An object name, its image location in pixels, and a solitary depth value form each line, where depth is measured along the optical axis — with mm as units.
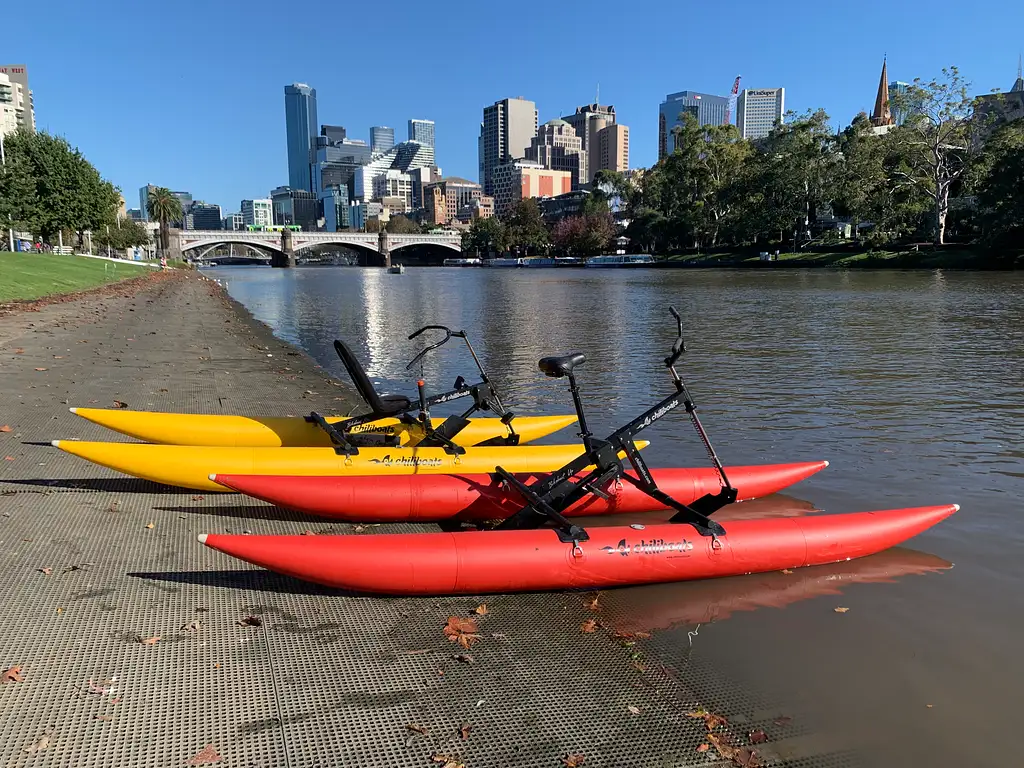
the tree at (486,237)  150500
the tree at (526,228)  148250
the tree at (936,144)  64062
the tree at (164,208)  119438
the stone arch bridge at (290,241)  129000
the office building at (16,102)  164375
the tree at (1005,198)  55375
